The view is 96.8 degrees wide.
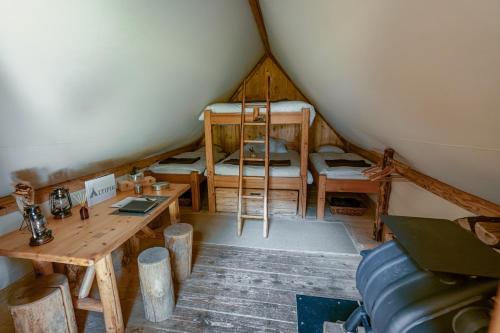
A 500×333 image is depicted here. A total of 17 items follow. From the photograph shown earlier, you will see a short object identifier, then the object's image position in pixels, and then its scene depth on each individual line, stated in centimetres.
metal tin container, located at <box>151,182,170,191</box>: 224
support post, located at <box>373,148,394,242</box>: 241
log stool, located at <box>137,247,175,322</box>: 147
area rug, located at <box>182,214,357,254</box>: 239
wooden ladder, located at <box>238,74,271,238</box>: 262
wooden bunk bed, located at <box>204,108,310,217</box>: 281
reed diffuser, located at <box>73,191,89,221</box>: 163
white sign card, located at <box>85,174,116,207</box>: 184
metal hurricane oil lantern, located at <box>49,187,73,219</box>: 163
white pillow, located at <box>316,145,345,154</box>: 428
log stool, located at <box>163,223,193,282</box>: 184
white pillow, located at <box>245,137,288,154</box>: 413
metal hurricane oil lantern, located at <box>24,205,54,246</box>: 129
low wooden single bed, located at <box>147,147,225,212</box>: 323
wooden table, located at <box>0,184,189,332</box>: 120
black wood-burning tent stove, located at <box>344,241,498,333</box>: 66
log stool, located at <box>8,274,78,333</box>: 115
